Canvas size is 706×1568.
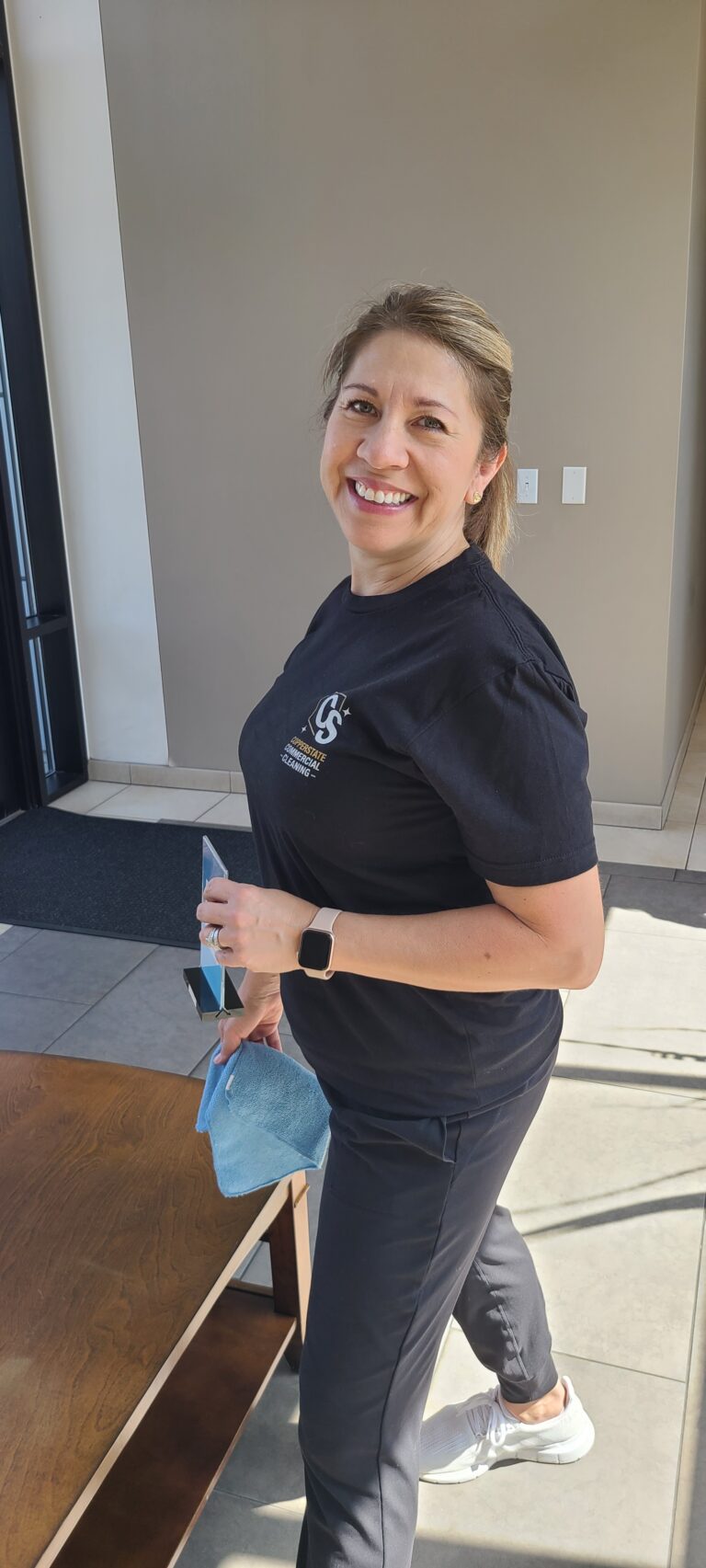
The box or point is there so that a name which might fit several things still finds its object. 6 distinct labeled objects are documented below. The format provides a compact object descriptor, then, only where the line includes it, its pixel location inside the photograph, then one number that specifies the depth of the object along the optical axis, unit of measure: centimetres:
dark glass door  430
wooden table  123
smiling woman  109
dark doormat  355
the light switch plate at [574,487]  389
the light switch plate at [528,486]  395
